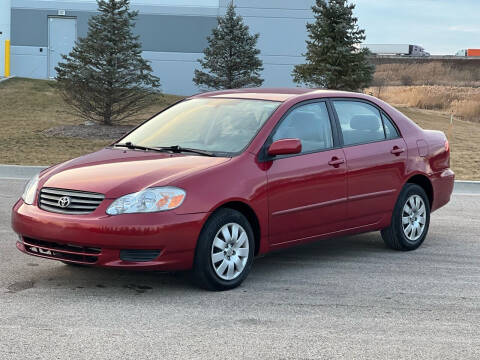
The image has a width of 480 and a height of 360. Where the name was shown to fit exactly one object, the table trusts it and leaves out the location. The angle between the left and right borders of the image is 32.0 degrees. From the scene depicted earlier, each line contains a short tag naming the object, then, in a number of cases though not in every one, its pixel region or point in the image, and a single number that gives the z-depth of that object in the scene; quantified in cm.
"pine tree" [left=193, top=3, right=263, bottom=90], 2747
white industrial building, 3422
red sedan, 620
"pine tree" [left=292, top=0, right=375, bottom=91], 2839
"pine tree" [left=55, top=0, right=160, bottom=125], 2206
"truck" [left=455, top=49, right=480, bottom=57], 9775
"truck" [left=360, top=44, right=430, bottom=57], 10653
